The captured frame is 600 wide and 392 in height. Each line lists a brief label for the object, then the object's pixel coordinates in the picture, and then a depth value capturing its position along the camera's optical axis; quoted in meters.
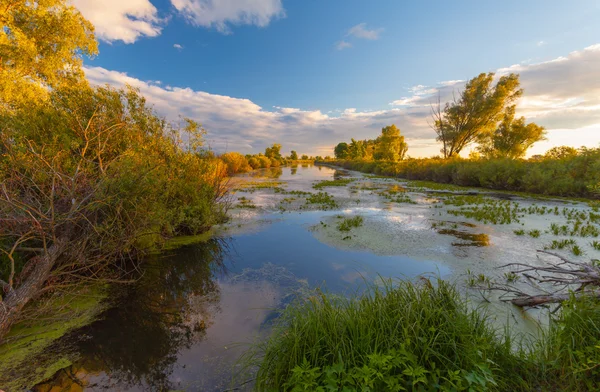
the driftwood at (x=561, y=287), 3.77
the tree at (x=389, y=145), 58.31
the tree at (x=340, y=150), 131.50
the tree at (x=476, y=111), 37.53
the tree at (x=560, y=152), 22.15
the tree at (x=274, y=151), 96.44
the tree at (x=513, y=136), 36.53
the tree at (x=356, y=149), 90.38
